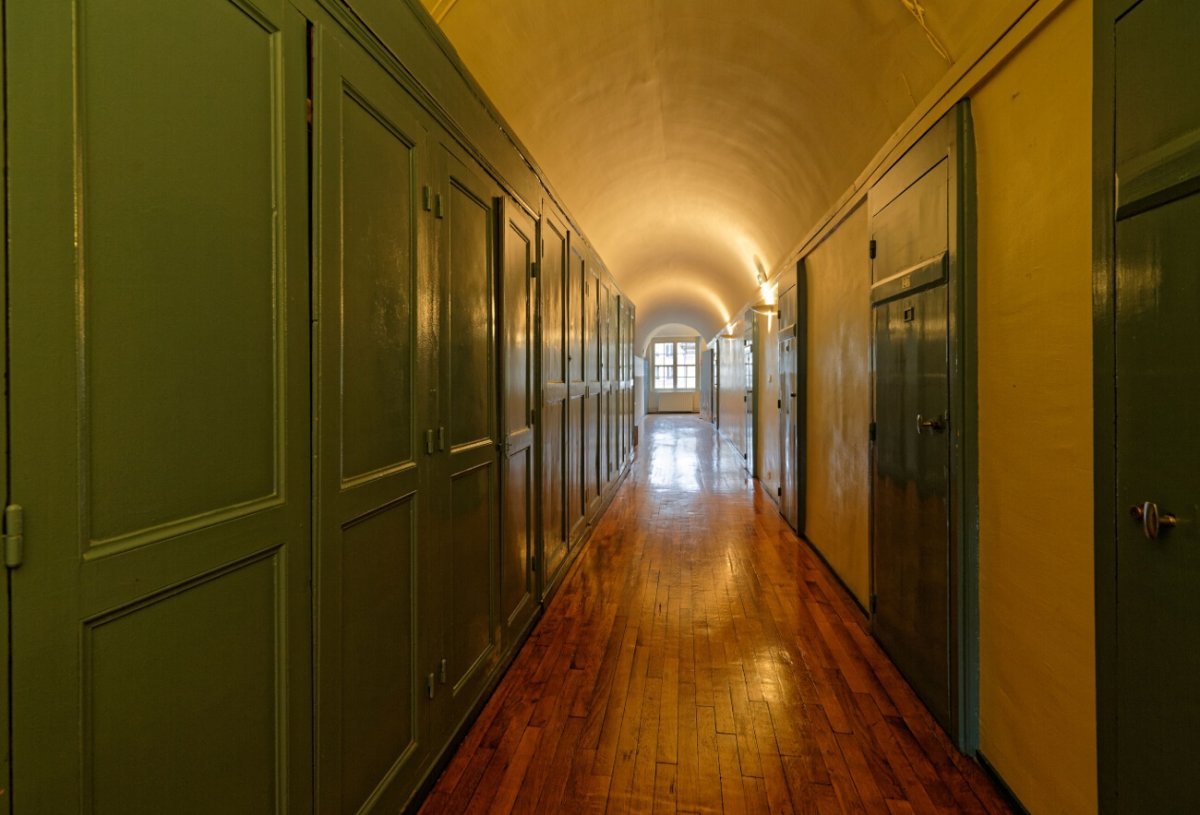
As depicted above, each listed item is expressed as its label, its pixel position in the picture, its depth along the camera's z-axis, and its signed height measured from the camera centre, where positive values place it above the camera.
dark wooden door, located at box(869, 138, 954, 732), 2.38 -0.08
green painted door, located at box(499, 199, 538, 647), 2.94 -0.06
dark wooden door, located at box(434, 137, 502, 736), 2.17 -0.14
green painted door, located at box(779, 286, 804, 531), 5.36 -0.05
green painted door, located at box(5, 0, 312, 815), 0.84 +0.01
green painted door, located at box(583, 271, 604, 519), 5.42 +0.13
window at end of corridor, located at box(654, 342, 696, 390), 25.53 +1.68
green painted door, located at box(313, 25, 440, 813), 1.48 -0.07
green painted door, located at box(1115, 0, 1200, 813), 1.20 -0.01
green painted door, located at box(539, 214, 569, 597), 3.80 +0.05
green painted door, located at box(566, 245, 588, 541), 4.64 +0.10
